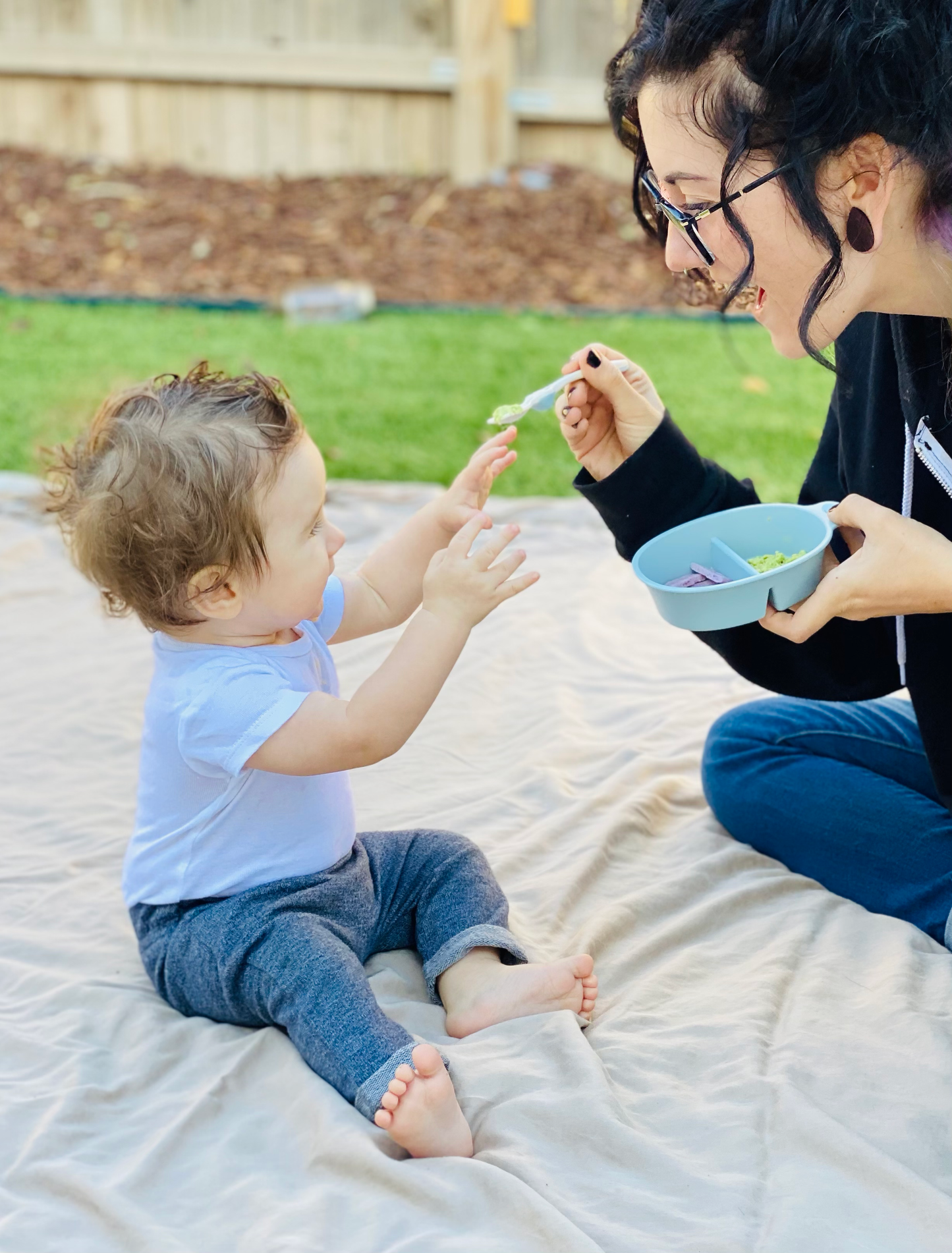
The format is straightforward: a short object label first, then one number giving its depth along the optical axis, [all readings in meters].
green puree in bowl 1.52
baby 1.44
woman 1.22
